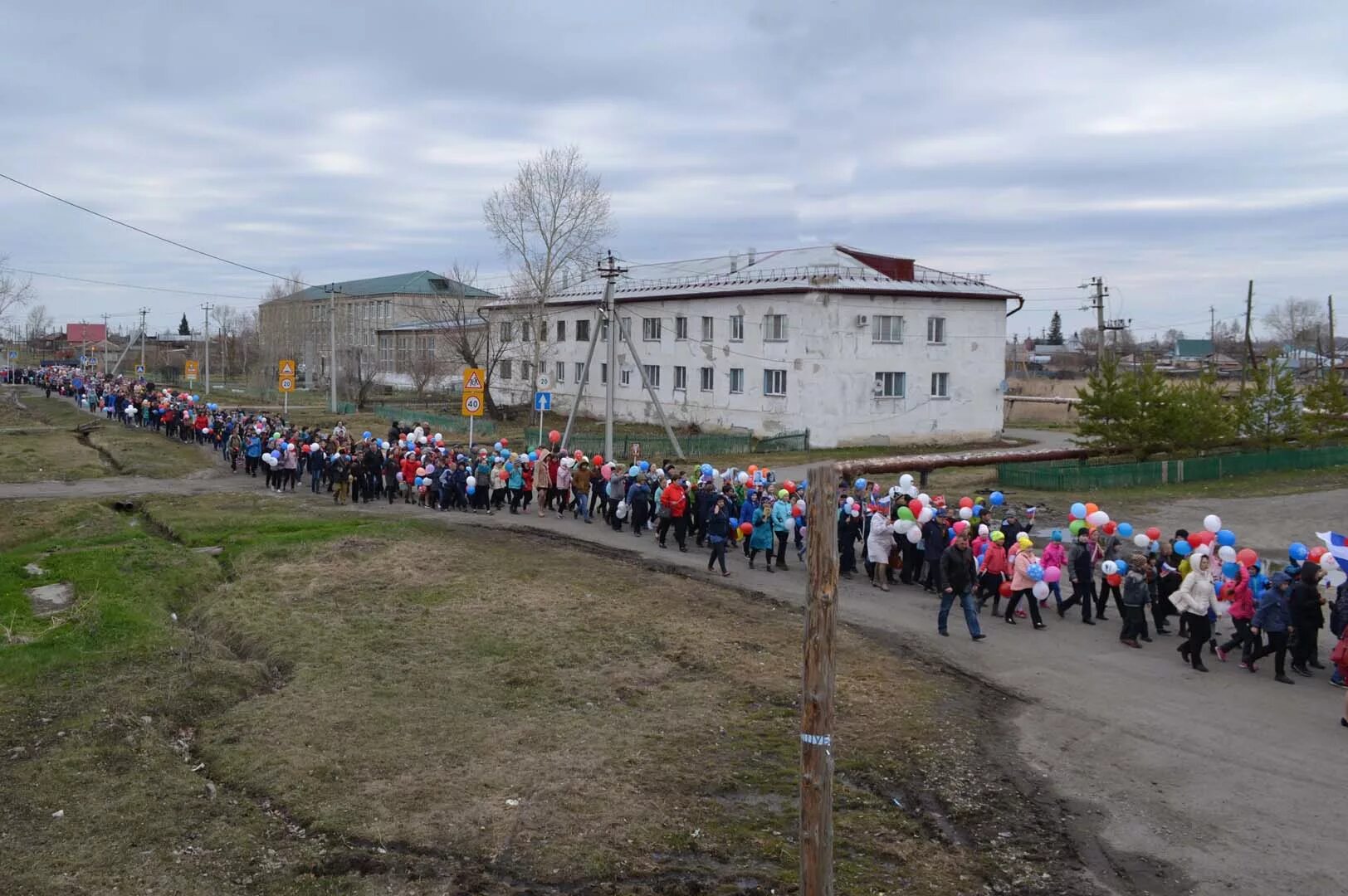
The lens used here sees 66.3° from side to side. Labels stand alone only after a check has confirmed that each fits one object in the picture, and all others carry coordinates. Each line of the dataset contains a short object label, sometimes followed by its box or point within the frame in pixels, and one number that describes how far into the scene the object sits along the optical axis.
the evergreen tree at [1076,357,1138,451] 32.41
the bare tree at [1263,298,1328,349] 120.56
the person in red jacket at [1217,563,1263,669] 13.62
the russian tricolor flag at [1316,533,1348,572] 13.07
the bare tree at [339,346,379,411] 67.86
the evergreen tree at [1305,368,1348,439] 36.22
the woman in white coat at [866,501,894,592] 18.22
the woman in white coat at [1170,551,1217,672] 13.53
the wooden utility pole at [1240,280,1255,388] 54.25
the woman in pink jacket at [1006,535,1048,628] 15.63
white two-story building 43.31
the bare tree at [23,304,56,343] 124.25
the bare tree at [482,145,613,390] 53.28
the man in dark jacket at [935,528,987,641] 14.83
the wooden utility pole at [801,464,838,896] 5.82
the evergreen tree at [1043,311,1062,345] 170.12
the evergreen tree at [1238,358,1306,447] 34.22
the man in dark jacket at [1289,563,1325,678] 12.98
